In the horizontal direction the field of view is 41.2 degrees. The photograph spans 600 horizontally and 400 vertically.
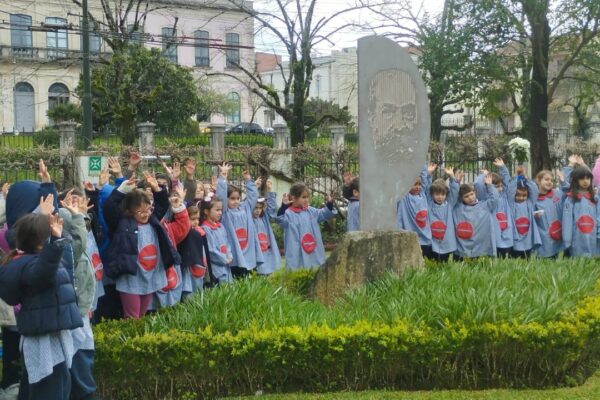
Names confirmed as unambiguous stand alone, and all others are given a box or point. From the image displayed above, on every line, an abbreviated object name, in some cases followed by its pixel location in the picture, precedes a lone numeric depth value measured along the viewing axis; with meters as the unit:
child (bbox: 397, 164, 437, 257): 9.62
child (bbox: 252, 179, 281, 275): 9.31
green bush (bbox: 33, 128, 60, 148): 22.86
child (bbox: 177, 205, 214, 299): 7.54
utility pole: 18.27
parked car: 33.16
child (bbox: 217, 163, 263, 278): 8.81
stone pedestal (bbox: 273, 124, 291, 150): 20.83
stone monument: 7.73
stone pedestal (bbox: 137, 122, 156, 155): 18.59
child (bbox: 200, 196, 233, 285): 8.28
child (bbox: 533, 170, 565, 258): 9.82
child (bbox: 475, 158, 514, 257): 9.82
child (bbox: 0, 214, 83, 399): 4.98
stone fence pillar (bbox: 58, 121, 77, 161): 18.03
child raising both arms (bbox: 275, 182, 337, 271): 9.30
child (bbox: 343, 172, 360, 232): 9.84
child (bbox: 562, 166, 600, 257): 9.48
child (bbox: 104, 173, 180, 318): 6.89
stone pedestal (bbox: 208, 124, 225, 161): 19.07
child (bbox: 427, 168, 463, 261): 9.59
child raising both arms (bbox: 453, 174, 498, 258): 9.62
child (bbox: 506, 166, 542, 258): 9.86
